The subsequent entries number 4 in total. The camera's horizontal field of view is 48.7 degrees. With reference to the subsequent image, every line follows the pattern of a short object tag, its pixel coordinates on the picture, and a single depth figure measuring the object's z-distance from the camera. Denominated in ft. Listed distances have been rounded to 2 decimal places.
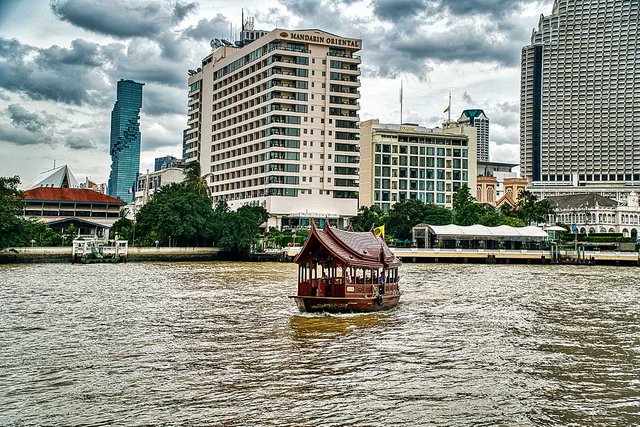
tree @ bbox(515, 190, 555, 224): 378.94
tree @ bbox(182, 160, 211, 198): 347.36
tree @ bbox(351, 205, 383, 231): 372.38
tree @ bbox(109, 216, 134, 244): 331.36
